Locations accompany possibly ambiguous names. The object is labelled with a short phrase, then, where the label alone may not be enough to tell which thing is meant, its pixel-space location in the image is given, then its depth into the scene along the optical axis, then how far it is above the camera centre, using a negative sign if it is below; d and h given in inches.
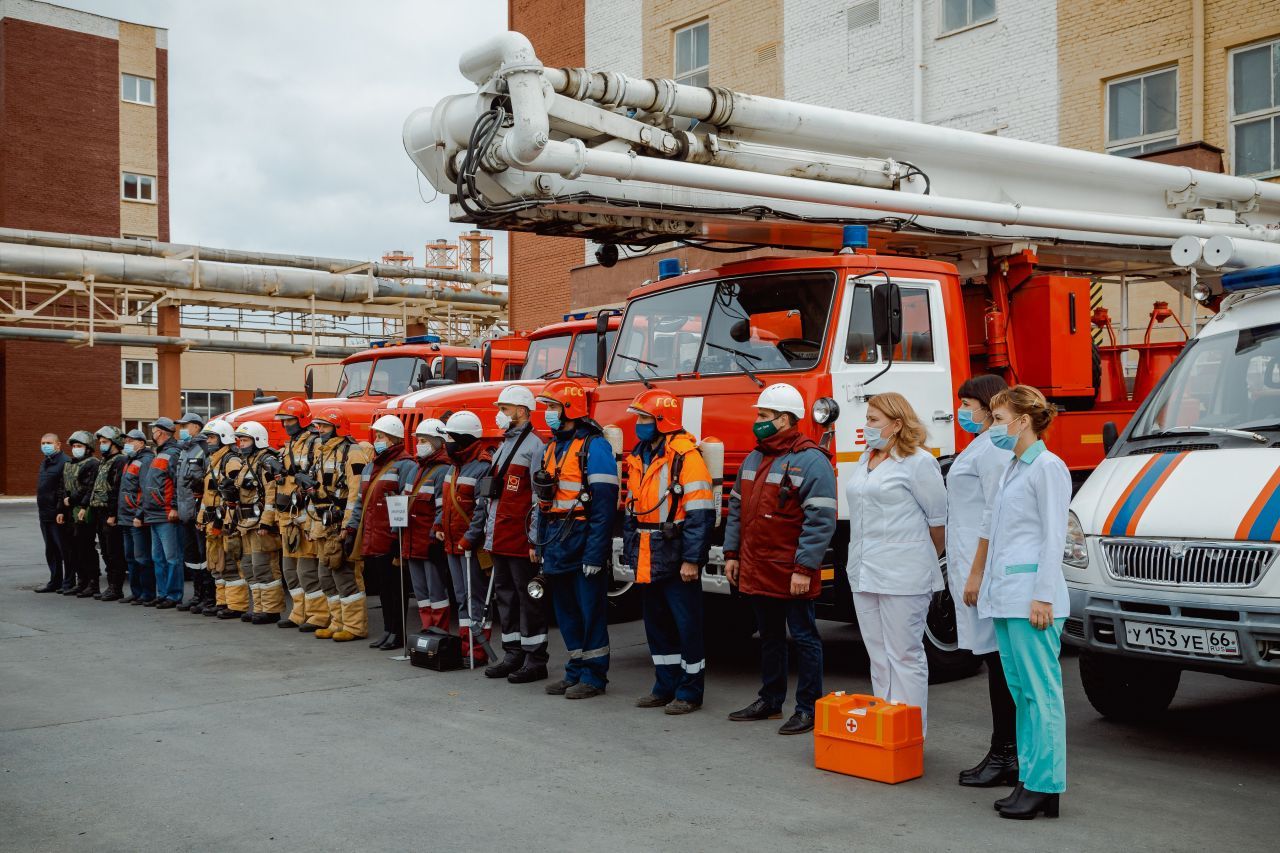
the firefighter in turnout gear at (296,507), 433.1 -32.5
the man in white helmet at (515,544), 347.9 -37.5
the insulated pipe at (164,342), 1099.9 +80.1
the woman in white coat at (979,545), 230.7 -26.4
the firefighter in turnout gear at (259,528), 456.4 -41.7
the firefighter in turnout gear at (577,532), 325.4 -31.8
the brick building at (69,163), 1411.2 +330.4
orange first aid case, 237.5 -66.7
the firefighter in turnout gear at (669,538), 304.7 -31.7
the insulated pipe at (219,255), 1114.7 +165.9
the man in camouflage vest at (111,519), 567.5 -47.5
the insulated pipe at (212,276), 1037.2 +134.7
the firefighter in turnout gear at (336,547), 420.8 -45.7
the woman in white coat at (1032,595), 211.8 -32.9
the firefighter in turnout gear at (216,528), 480.1 -43.9
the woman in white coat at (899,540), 252.8 -27.1
